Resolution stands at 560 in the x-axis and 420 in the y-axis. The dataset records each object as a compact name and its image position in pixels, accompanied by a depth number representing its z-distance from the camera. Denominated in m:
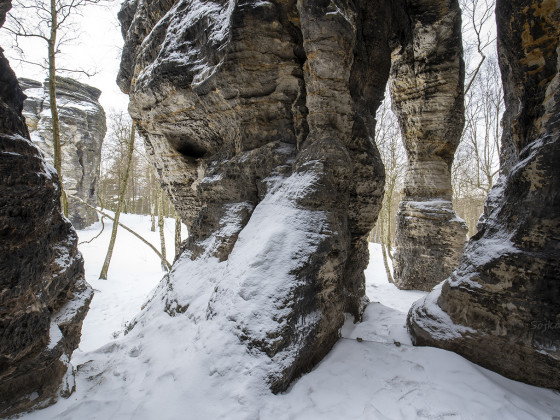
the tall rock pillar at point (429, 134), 6.78
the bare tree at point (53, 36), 6.23
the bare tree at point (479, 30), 9.63
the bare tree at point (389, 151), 11.29
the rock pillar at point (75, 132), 17.44
